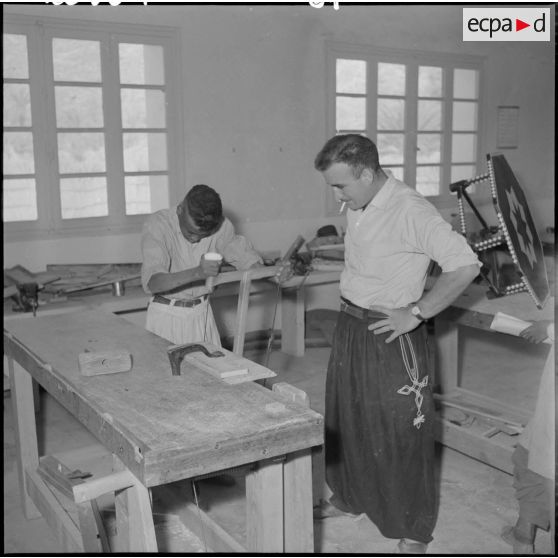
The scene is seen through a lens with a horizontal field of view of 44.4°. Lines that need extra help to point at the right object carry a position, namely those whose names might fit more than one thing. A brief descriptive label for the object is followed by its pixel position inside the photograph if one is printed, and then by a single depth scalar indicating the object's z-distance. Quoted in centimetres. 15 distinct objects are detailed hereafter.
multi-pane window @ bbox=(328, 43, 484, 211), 655
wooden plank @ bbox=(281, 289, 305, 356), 587
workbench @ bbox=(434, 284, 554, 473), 353
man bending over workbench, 332
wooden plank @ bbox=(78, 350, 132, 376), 241
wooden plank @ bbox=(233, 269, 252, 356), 299
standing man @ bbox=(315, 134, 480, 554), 267
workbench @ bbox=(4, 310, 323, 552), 184
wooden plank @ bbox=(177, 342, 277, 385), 232
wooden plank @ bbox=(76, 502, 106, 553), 208
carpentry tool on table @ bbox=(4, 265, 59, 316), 454
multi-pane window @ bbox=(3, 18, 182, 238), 502
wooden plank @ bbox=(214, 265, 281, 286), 306
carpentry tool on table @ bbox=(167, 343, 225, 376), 241
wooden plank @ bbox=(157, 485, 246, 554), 254
